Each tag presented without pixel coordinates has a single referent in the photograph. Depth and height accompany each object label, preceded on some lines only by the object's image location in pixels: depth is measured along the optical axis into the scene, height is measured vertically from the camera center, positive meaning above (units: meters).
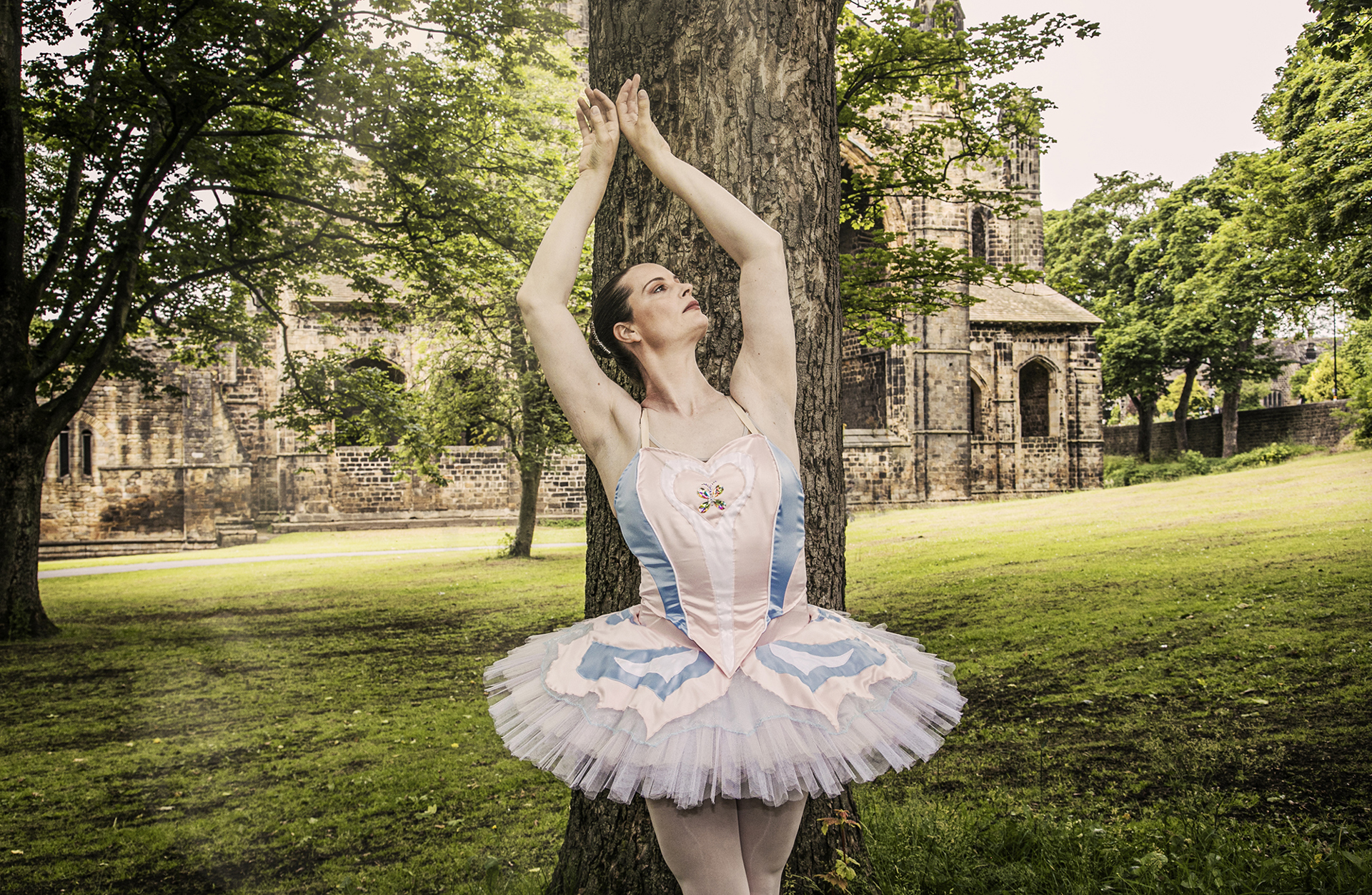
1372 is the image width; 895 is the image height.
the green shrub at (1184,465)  27.91 -1.09
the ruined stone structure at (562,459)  27.41 +0.24
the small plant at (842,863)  2.93 -1.51
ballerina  1.97 -0.47
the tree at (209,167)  10.30 +4.10
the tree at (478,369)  12.84 +1.73
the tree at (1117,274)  37.34 +7.98
